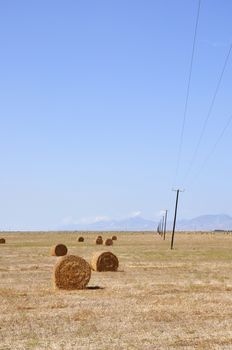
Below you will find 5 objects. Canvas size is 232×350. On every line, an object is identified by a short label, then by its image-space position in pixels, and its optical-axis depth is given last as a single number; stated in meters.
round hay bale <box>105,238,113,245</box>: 74.50
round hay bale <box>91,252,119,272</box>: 33.75
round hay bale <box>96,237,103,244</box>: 80.28
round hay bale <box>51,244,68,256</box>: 51.56
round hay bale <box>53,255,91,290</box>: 24.56
